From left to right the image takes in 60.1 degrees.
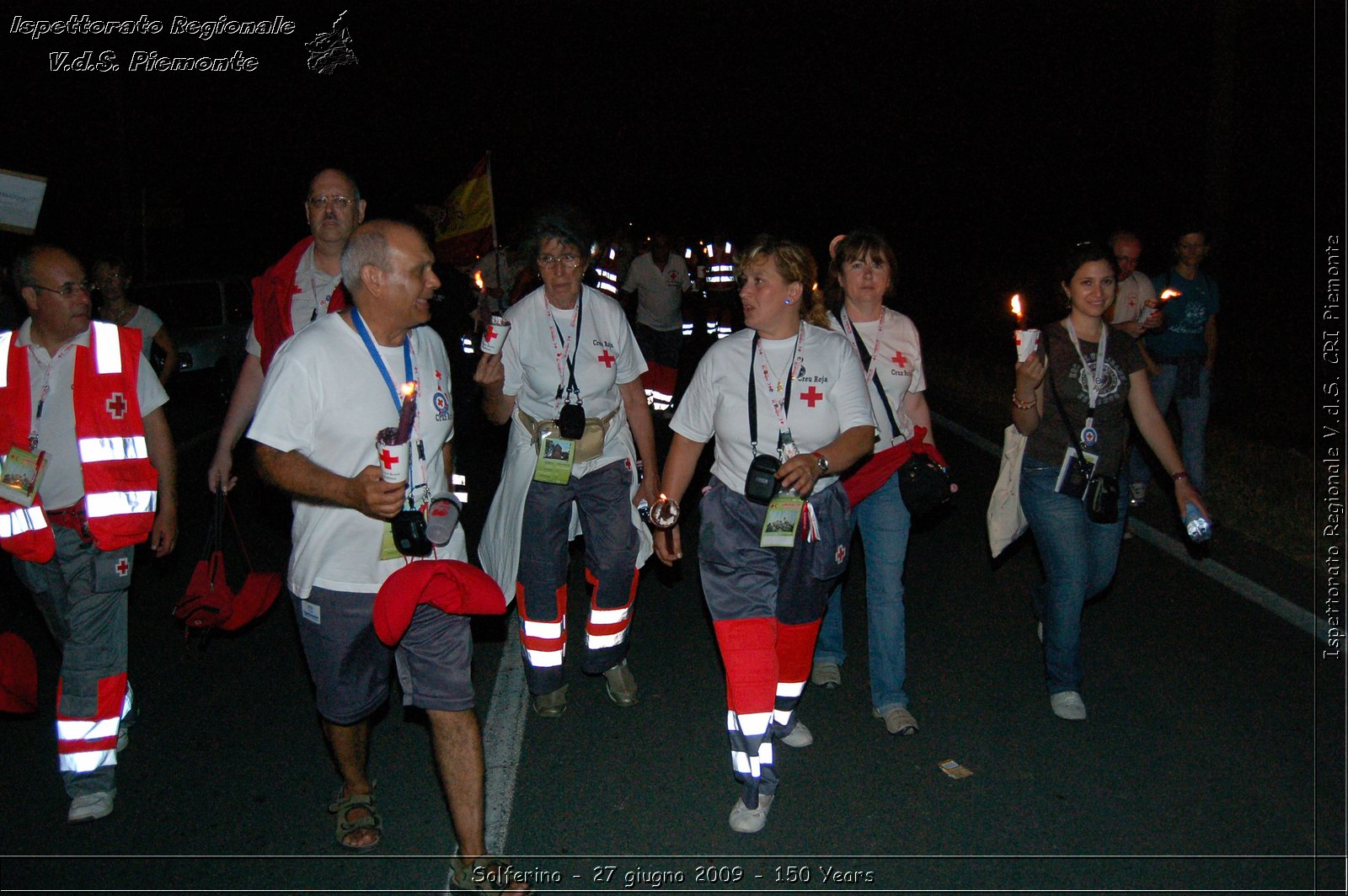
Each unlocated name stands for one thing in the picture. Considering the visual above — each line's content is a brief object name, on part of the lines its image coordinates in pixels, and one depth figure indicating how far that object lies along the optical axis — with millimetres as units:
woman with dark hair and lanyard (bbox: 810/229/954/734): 5340
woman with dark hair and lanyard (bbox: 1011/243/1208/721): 5281
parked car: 16500
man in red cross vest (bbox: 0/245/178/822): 4512
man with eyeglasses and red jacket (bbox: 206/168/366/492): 5113
